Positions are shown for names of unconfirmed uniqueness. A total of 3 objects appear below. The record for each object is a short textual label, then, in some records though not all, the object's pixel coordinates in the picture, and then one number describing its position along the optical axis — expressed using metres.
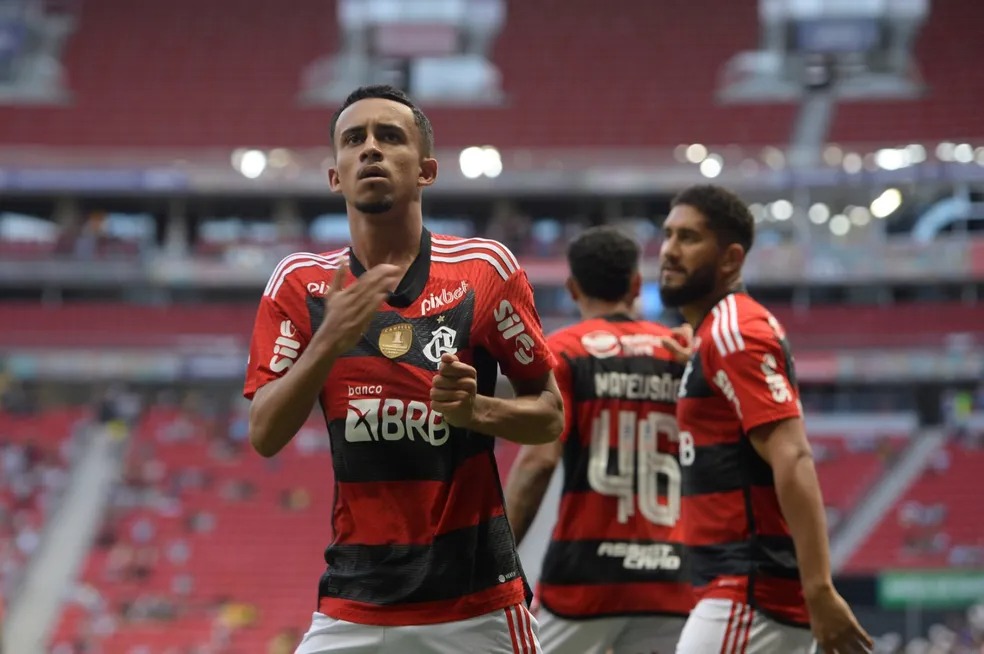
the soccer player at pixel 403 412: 5.79
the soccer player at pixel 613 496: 9.22
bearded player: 7.09
